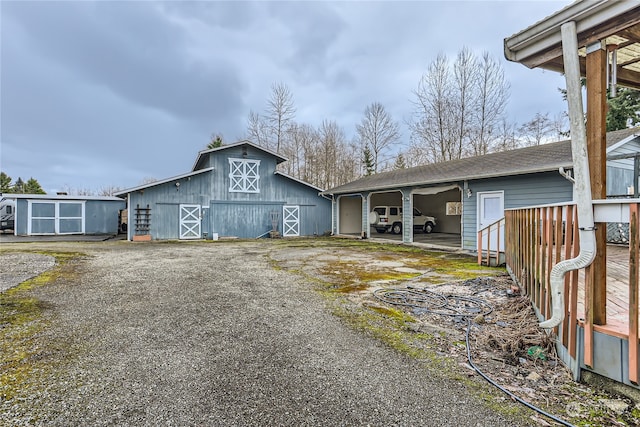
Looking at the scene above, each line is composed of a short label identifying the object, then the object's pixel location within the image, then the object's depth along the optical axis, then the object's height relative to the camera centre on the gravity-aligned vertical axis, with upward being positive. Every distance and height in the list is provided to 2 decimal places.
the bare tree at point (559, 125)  18.67 +5.89
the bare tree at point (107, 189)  30.07 +2.83
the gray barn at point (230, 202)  14.56 +0.84
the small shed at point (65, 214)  16.22 +0.17
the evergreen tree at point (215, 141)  25.98 +6.84
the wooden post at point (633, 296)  1.84 -0.47
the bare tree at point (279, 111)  25.12 +8.93
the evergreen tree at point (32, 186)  30.73 +3.20
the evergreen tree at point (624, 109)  12.63 +4.70
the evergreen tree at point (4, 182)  31.79 +3.65
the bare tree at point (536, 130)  19.39 +5.80
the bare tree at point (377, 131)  25.27 +7.37
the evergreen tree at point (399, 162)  25.64 +4.80
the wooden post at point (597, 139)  2.17 +0.63
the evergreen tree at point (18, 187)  33.31 +3.34
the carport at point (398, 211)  15.64 +0.38
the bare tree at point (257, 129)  25.94 +7.65
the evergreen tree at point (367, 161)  25.78 +4.85
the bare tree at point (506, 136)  20.38 +5.61
